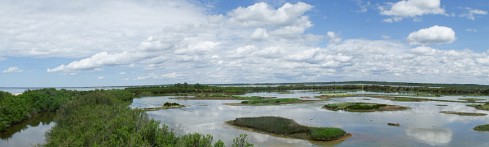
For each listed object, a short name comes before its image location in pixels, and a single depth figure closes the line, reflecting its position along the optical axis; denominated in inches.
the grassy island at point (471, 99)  4635.8
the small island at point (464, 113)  3034.7
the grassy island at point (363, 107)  3503.9
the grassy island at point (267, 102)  4379.4
